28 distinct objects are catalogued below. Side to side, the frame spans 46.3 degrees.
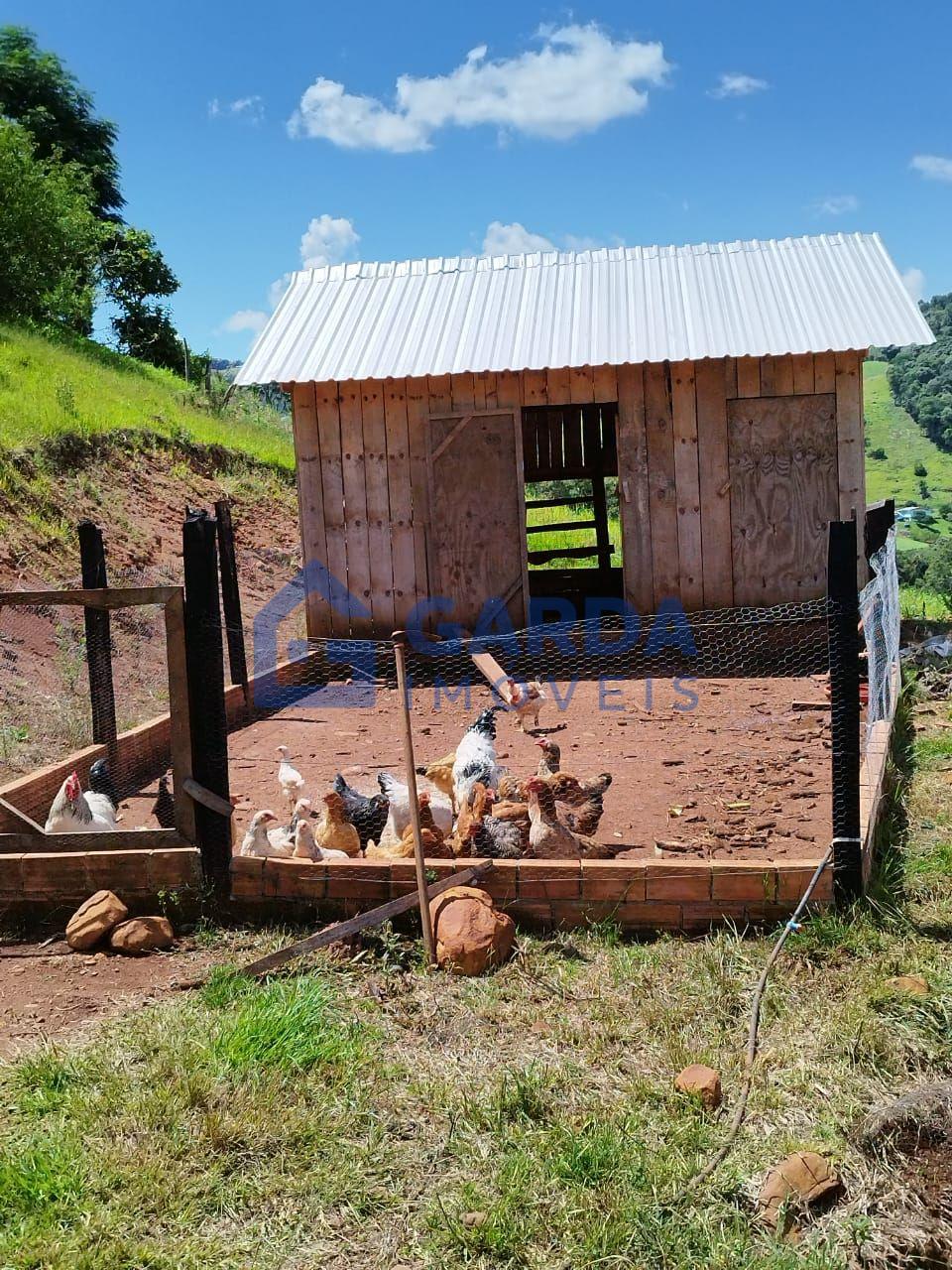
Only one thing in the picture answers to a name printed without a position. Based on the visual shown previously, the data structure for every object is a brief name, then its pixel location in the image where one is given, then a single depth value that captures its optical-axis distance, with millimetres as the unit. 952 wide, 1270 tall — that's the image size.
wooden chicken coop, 10727
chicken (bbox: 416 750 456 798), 6469
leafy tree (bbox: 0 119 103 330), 25938
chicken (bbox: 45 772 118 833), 5531
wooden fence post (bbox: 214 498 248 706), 9430
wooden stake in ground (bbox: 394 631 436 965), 4590
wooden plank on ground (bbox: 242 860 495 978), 4465
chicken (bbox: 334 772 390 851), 5785
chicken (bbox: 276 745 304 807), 6453
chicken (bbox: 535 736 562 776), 6266
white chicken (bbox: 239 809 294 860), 5406
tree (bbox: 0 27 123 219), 43719
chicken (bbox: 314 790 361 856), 5496
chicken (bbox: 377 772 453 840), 5535
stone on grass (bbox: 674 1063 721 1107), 3477
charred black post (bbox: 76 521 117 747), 7402
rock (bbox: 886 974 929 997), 4039
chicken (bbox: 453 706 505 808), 6070
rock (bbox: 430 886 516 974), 4484
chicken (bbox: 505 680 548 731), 8352
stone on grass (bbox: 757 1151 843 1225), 3013
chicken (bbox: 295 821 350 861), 5246
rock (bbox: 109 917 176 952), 4824
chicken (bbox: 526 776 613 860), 5211
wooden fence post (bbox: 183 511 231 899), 5156
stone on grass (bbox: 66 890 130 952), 4883
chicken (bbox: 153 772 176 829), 5961
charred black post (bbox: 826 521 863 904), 4766
